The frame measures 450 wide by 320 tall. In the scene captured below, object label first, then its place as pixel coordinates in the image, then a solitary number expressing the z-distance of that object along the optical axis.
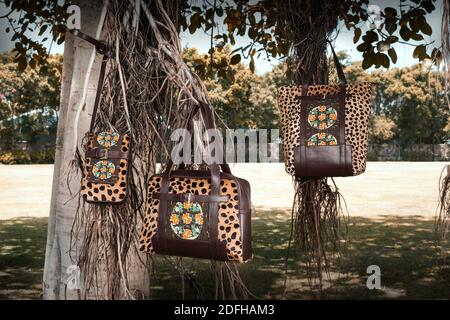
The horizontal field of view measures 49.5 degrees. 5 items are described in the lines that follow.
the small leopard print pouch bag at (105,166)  2.22
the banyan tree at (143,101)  2.32
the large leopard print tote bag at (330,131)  2.64
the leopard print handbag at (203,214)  2.04
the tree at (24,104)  37.44
